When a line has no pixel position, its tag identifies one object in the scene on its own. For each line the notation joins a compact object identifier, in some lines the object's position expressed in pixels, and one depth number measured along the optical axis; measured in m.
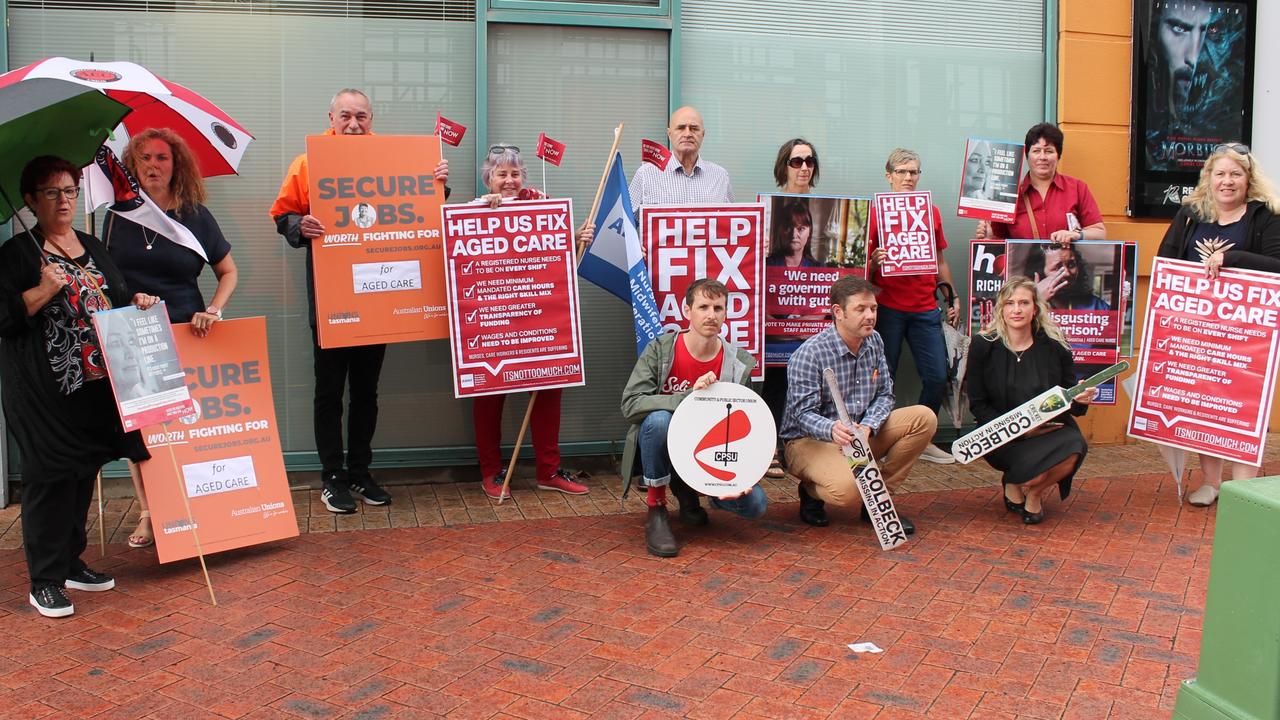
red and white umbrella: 4.84
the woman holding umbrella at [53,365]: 4.67
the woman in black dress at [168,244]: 5.48
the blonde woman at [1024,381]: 6.09
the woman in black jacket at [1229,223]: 6.29
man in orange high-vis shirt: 6.26
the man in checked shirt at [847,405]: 5.78
